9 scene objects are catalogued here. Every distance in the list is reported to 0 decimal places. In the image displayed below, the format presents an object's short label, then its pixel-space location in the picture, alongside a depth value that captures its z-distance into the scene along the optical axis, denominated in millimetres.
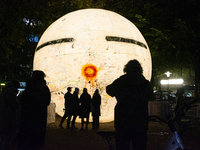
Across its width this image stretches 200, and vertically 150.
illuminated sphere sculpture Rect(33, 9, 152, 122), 8414
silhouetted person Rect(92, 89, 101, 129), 8227
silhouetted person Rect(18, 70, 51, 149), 3674
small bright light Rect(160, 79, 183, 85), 30125
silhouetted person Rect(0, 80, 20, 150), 4422
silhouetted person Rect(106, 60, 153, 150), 2969
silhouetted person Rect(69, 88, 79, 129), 8345
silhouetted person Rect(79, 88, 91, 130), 8289
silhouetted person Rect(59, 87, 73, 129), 8292
